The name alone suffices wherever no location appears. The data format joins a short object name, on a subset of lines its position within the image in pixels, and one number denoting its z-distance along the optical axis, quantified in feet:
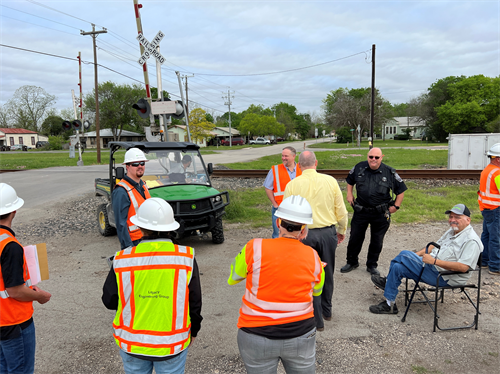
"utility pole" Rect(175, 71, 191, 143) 43.14
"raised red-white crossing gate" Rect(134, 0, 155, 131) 29.96
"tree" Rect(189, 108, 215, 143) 172.14
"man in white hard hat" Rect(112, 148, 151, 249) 13.30
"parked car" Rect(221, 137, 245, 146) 221.25
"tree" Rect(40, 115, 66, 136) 253.24
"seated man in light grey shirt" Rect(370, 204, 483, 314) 12.97
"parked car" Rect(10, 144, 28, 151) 203.19
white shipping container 55.98
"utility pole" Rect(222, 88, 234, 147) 255.09
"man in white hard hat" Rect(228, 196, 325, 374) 7.18
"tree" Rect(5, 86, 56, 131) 249.96
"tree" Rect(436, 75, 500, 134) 172.86
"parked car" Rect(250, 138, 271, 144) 222.89
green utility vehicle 20.70
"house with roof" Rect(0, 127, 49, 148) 235.81
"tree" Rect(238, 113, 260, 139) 252.60
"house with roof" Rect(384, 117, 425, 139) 319.64
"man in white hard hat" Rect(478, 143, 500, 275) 18.42
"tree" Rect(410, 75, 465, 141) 193.06
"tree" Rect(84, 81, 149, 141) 206.66
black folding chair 12.94
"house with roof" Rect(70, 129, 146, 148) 244.01
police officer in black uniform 17.93
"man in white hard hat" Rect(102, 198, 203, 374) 6.79
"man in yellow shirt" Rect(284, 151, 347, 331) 12.89
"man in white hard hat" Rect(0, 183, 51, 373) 7.47
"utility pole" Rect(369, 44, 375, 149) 80.03
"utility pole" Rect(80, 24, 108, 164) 83.56
